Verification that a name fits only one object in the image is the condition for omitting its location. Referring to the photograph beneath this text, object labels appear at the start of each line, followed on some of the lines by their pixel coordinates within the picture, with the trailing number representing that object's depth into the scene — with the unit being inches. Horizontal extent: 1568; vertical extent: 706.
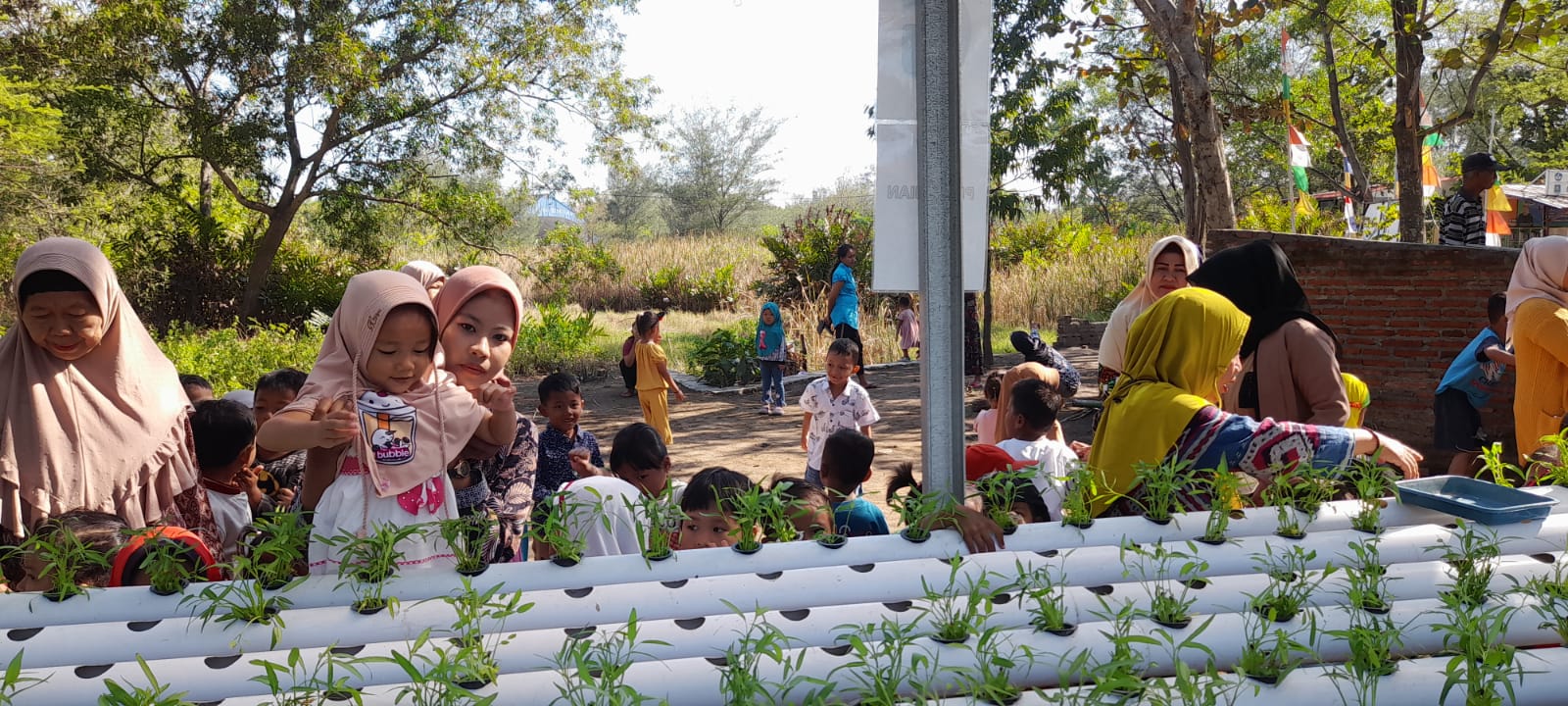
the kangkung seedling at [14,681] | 56.5
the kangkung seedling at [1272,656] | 61.1
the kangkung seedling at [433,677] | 57.2
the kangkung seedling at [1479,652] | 57.9
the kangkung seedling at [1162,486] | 82.9
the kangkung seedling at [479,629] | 60.5
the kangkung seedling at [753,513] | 77.8
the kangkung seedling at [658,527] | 76.2
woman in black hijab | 121.3
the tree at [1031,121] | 501.4
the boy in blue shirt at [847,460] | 147.2
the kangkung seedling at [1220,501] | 78.9
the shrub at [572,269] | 801.6
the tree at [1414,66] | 339.3
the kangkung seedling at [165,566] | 71.2
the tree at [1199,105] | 312.5
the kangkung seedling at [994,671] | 59.2
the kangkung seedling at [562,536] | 75.4
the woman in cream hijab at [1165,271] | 172.4
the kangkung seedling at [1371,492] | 81.4
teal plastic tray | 80.8
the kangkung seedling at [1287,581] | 67.9
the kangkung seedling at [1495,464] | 92.7
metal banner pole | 86.7
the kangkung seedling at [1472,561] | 70.4
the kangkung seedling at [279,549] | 72.4
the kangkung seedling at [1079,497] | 81.4
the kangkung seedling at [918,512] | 79.5
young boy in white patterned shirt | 221.3
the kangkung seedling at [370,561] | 71.7
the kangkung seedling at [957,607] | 65.0
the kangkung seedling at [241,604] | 67.4
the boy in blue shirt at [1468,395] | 207.8
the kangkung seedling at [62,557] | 71.6
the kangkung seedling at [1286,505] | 80.0
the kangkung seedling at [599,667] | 57.1
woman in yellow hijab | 97.0
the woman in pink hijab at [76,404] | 103.2
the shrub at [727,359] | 486.6
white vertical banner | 87.5
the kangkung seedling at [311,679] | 58.1
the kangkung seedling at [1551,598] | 66.5
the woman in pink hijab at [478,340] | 105.8
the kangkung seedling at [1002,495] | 81.9
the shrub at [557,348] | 543.5
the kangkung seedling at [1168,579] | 67.5
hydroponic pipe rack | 60.7
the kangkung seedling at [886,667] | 59.0
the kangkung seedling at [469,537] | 73.9
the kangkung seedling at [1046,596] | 65.8
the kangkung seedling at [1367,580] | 68.0
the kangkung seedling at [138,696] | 55.1
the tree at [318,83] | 607.5
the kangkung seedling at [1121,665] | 57.2
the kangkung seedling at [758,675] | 58.5
